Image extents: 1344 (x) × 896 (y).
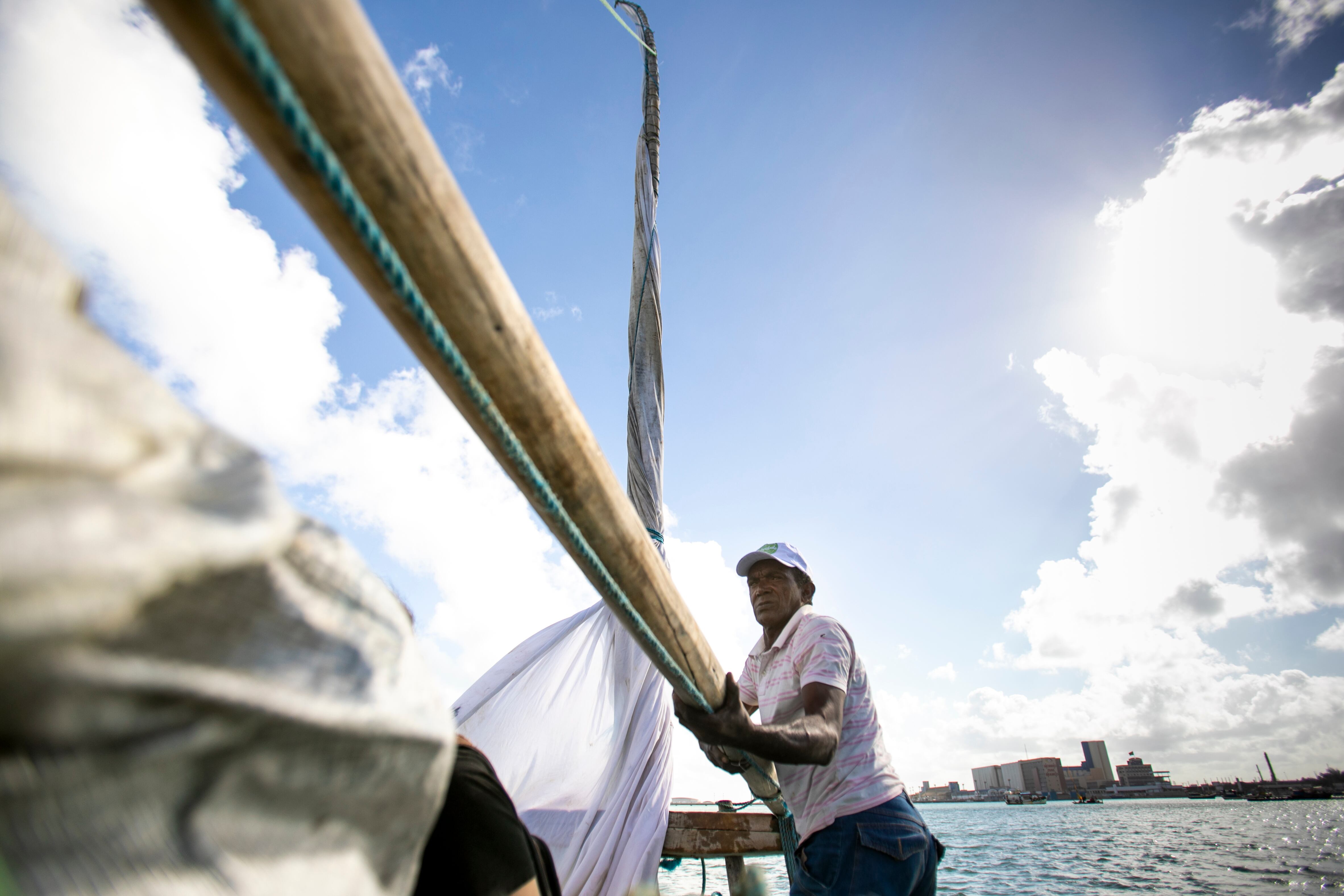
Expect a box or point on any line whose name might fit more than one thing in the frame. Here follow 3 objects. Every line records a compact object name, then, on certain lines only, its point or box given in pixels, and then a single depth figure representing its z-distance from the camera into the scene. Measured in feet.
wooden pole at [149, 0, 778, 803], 1.80
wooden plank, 10.28
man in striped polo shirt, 6.58
